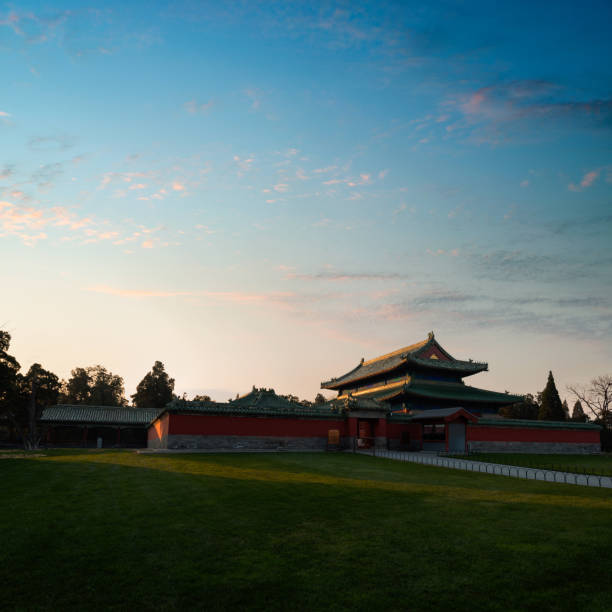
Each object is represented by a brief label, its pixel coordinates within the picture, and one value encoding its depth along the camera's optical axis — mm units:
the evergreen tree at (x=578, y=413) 77694
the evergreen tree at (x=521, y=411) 74812
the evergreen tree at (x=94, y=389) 83188
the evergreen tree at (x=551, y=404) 66600
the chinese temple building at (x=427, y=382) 45406
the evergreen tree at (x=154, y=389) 71125
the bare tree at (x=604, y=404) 68438
